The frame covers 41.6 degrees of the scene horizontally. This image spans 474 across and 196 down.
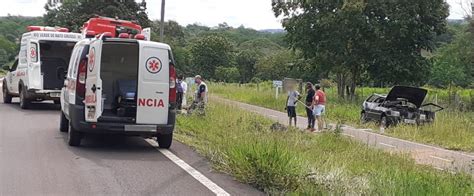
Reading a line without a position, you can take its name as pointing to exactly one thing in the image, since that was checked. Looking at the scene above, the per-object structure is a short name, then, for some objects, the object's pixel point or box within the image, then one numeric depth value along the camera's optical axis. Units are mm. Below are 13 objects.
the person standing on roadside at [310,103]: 20375
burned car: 22438
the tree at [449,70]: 66219
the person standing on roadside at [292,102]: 20938
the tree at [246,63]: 83375
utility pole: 23509
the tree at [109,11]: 61350
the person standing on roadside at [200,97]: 19266
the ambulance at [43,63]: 20172
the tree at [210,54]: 70062
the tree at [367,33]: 37375
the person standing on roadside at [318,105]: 20142
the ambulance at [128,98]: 11078
